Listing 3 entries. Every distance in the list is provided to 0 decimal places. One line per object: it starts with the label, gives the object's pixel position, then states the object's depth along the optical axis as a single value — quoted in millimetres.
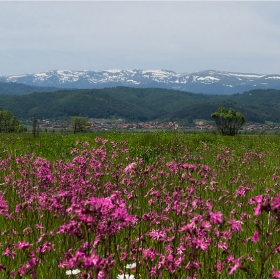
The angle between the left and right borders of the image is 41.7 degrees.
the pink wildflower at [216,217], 3096
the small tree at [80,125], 99438
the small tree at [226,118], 88550
